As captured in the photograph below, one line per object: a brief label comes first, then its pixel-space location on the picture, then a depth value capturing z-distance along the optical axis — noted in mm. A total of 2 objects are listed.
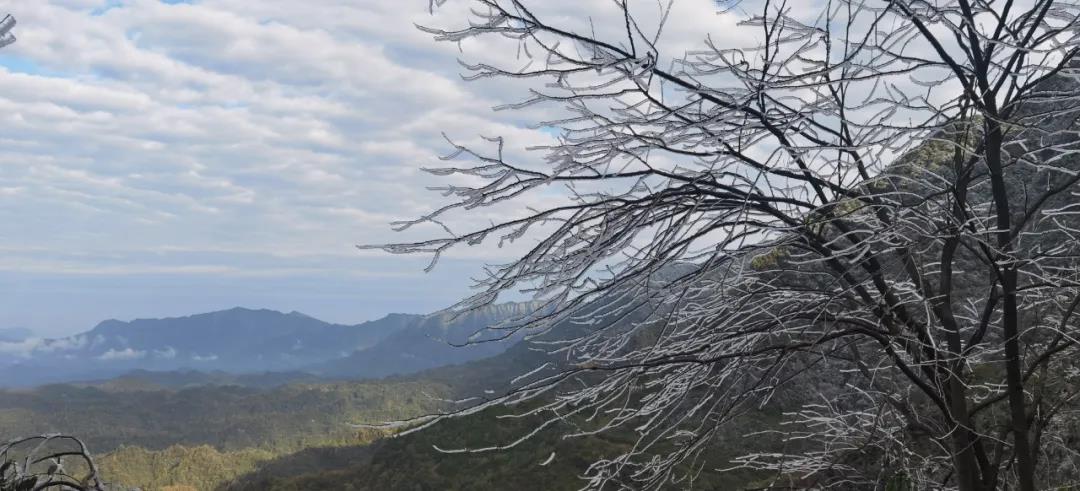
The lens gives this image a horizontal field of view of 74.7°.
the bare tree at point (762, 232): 3311
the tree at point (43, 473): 2832
